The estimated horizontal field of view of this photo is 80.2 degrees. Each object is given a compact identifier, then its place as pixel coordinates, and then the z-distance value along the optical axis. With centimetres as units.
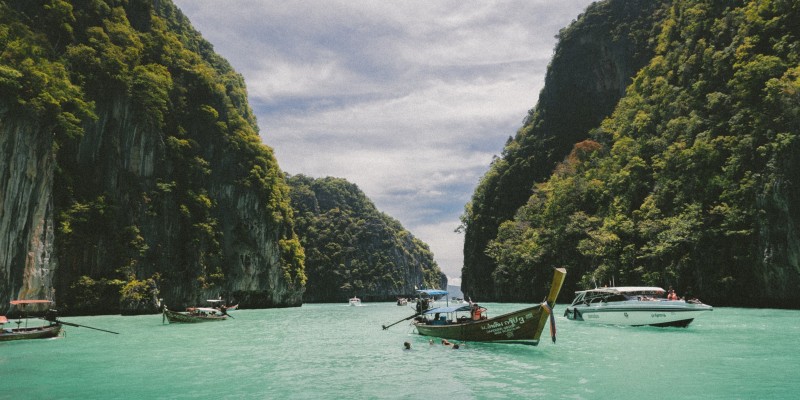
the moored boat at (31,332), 2194
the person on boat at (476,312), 2046
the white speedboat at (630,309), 2367
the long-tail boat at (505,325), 1647
